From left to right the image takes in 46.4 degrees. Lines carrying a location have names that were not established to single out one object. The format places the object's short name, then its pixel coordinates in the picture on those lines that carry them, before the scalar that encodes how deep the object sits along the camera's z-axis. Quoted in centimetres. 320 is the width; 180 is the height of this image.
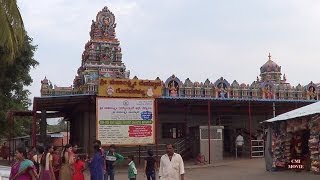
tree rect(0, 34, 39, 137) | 1656
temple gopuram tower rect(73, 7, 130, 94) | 2911
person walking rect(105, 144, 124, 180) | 1055
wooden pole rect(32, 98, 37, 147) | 1493
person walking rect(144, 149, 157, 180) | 1031
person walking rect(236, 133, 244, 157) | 1966
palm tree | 783
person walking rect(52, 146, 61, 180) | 778
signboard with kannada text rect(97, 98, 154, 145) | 1521
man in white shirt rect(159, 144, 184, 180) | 647
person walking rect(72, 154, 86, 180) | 770
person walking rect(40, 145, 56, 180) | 699
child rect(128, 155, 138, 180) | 1043
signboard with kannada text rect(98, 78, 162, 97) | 1538
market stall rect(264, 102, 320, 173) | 1217
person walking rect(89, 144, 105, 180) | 839
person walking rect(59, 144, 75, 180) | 734
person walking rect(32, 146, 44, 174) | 776
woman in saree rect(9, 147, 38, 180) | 585
